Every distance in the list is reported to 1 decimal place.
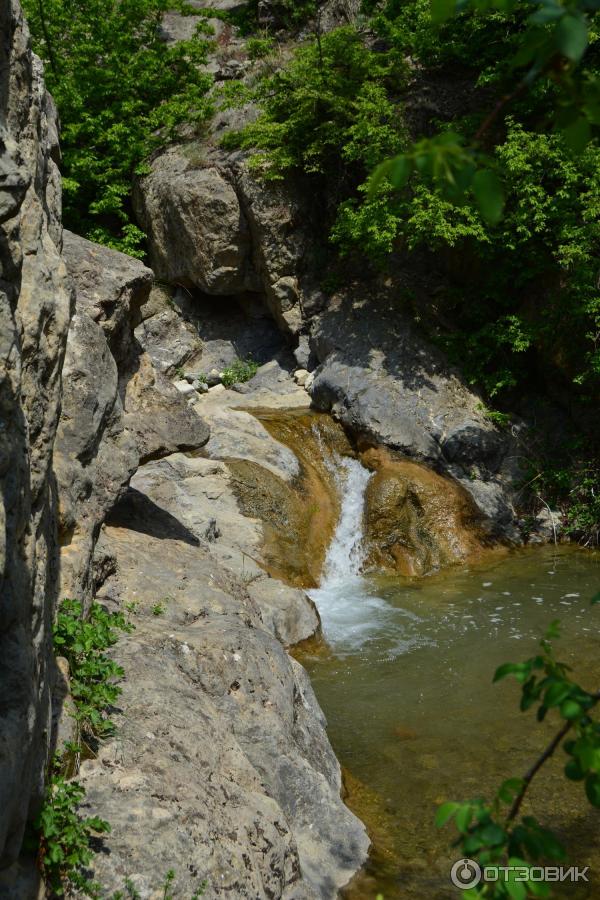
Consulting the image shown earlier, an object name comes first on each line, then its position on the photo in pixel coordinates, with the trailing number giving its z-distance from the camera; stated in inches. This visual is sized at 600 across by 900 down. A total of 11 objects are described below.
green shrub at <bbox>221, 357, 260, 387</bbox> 598.2
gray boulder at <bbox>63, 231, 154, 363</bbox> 260.2
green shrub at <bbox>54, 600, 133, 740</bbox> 162.4
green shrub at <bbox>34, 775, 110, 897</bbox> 128.1
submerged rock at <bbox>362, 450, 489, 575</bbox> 426.9
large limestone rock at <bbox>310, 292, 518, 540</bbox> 471.5
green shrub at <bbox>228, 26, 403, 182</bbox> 546.6
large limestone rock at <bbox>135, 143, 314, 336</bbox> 585.9
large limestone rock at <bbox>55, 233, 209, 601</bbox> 205.5
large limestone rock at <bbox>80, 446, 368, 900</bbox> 145.3
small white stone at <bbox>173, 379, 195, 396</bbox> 571.8
